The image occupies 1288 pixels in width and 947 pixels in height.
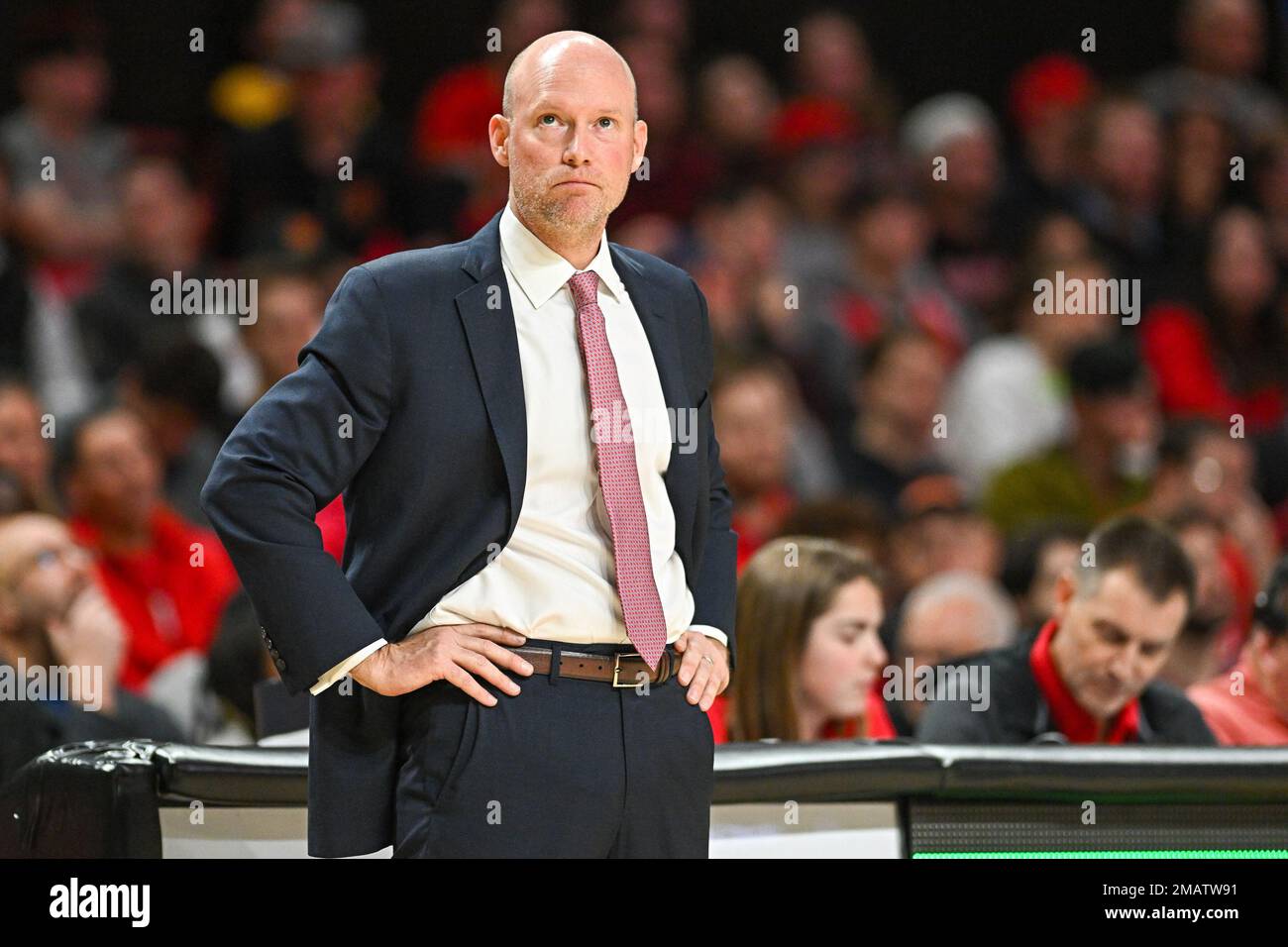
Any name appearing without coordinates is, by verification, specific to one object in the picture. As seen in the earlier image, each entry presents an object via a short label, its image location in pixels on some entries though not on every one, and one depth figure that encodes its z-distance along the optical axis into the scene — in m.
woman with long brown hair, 6.28
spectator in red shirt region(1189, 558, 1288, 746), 6.48
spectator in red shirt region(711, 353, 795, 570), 9.28
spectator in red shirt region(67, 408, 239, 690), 8.33
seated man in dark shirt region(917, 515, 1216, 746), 6.15
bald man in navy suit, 3.55
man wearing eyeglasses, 6.48
